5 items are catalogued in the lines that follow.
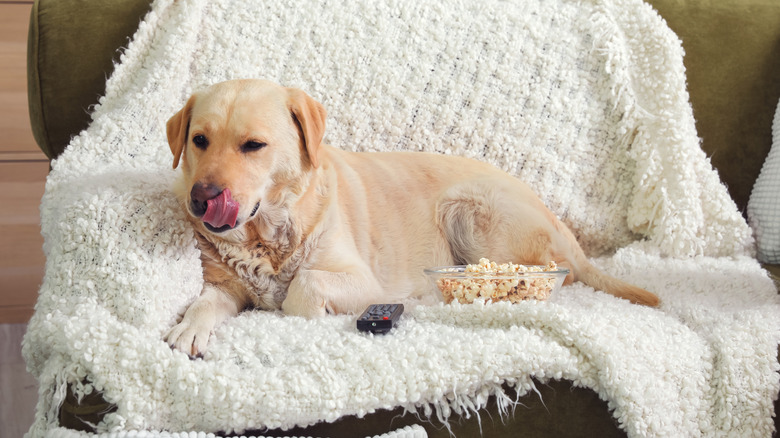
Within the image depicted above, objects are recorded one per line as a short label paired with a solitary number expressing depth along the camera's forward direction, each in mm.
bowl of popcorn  1510
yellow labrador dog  1450
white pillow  2045
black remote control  1296
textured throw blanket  1131
